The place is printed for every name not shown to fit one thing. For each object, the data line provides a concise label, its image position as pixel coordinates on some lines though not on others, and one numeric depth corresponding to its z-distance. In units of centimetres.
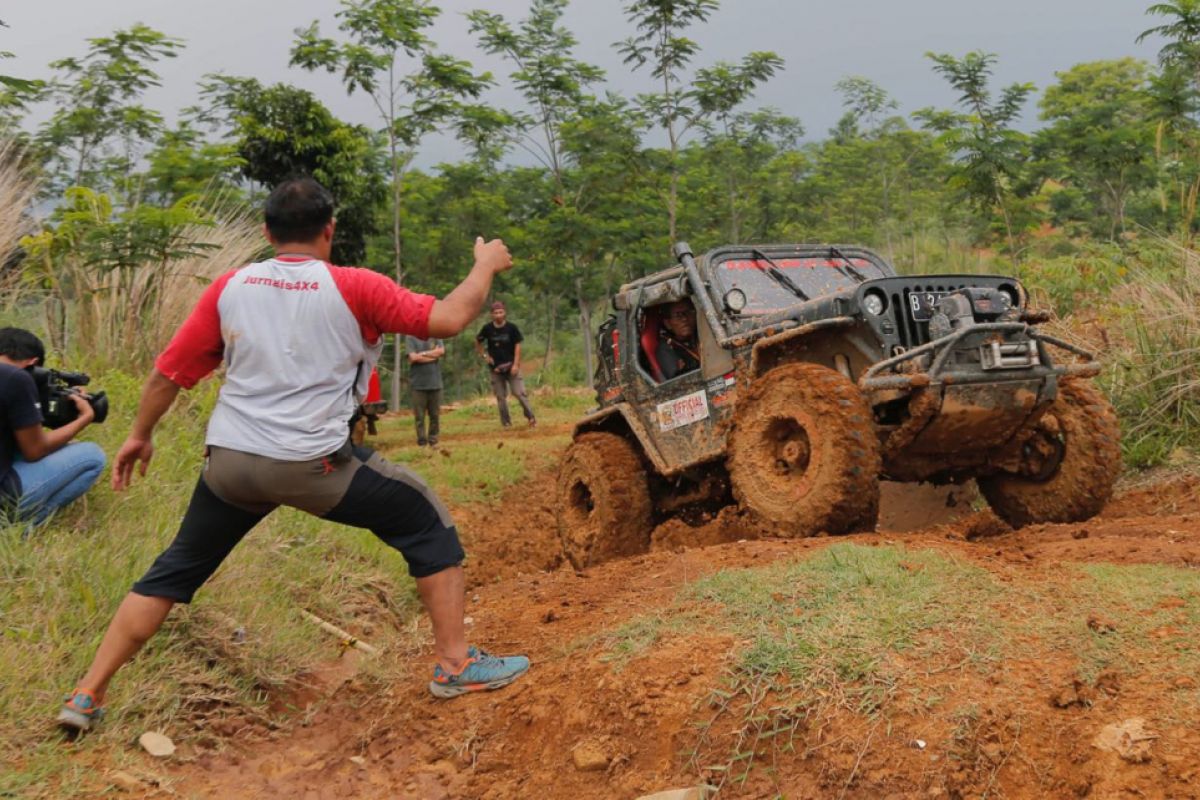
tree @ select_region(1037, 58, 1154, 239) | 1733
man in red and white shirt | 321
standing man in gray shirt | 1230
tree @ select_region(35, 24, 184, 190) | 1438
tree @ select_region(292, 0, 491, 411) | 1716
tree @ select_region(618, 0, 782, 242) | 1783
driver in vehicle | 705
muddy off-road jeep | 536
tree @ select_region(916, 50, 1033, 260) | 1520
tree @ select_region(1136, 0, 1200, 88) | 1288
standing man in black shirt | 1398
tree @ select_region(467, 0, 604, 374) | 1967
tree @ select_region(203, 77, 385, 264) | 1581
